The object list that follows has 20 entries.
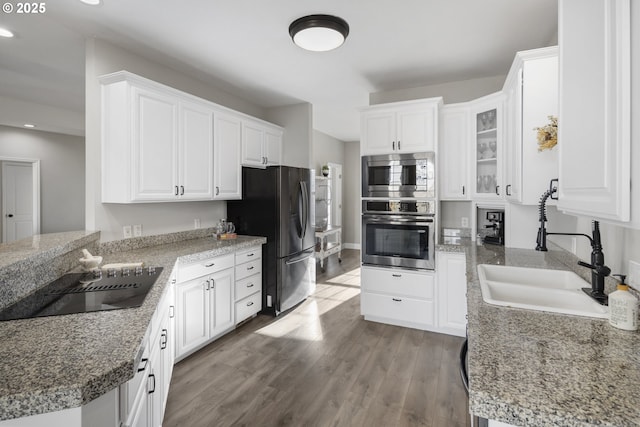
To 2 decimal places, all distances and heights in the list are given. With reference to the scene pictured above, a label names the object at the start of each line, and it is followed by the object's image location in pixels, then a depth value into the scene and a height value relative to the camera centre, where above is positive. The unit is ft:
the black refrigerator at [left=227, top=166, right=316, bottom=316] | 12.04 -0.51
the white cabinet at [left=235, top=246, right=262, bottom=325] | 10.84 -2.61
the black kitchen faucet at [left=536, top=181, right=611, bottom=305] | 4.50 -0.87
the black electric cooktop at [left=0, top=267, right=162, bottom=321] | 4.42 -1.35
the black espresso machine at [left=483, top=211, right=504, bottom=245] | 10.01 -0.64
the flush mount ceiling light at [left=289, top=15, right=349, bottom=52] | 7.77 +4.40
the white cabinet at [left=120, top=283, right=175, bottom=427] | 3.69 -2.43
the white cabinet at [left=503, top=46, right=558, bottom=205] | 6.64 +1.99
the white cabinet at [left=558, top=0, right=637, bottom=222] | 2.51 +0.93
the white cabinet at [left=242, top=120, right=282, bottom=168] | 12.77 +2.76
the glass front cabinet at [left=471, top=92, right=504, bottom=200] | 9.55 +2.01
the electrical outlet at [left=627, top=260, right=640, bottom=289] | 4.29 -0.91
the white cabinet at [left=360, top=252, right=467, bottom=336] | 10.33 -2.97
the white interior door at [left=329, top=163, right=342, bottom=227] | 24.84 +1.27
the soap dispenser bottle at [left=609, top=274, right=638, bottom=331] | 3.62 -1.15
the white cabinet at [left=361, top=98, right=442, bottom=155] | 10.87 +2.87
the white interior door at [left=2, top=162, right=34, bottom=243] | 17.75 +0.54
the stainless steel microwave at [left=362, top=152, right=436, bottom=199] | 10.89 +1.18
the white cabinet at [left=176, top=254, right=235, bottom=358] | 8.61 -2.69
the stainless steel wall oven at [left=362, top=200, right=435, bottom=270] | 10.81 -0.86
